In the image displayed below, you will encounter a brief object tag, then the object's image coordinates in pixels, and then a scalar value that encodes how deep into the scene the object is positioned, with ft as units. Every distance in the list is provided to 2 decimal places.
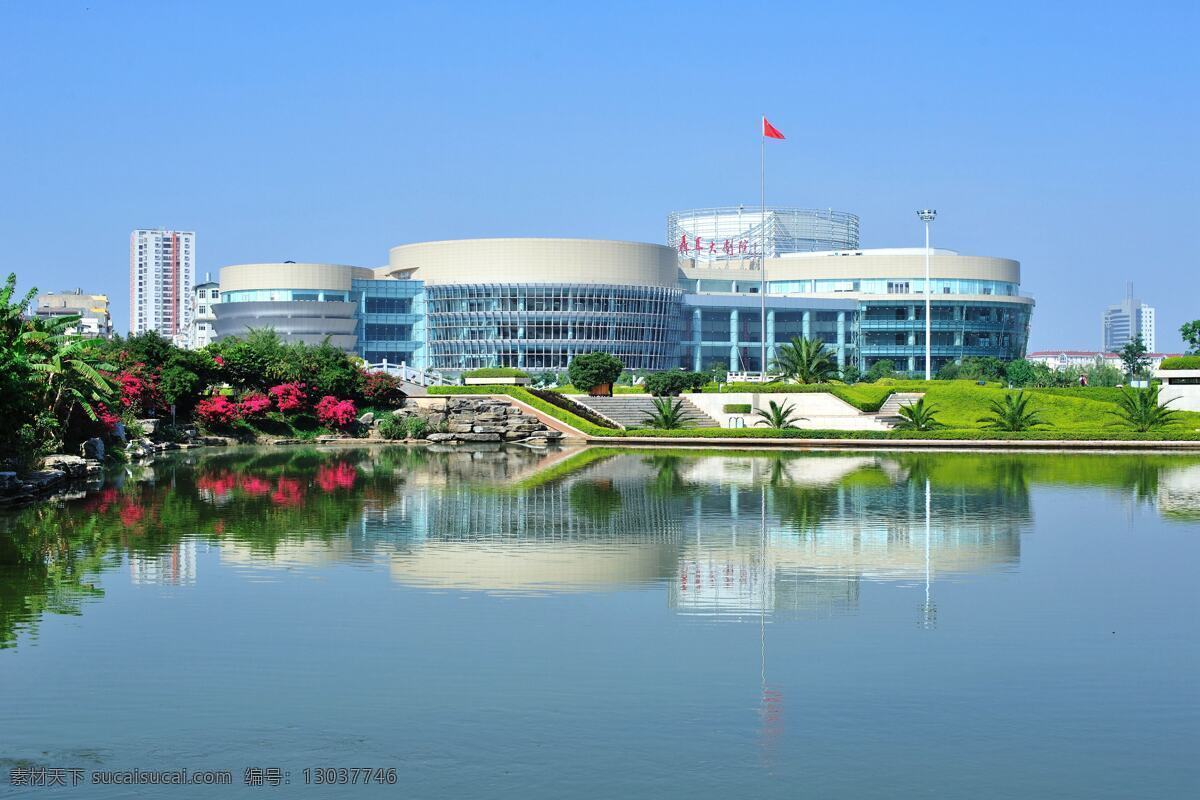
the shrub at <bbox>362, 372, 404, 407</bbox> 201.87
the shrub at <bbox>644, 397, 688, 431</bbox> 189.88
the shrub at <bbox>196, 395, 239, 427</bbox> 187.42
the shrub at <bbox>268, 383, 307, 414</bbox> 192.85
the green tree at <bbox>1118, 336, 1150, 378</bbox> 358.06
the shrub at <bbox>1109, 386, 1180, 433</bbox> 170.91
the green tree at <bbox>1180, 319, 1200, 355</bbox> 331.16
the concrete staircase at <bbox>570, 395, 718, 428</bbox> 200.72
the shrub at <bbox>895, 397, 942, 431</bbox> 178.81
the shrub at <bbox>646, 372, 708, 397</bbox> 212.23
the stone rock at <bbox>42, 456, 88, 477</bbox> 116.47
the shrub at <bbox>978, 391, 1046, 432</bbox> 174.50
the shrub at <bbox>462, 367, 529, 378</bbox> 238.48
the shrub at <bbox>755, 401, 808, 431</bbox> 183.62
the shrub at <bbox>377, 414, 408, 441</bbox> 194.49
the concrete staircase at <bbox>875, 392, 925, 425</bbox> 192.24
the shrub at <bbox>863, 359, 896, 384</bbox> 311.88
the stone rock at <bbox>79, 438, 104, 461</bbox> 134.00
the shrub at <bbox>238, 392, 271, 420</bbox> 190.39
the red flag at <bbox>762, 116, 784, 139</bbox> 234.38
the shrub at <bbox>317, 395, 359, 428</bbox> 194.90
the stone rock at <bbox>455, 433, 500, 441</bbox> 195.00
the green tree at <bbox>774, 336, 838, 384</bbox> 207.62
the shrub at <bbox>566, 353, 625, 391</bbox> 210.79
